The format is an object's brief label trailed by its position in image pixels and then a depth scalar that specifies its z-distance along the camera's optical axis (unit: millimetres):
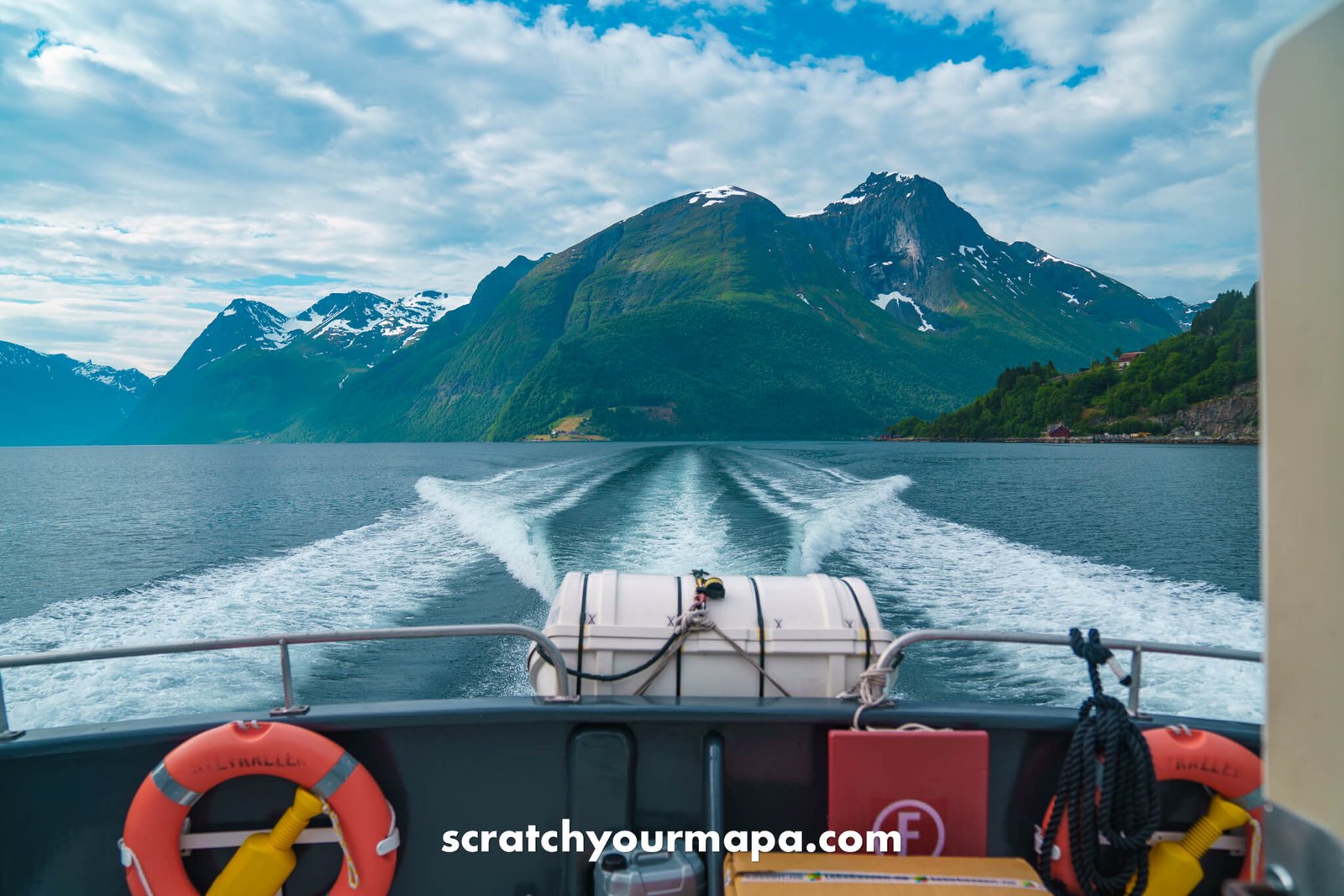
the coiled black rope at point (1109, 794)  2113
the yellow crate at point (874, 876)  2199
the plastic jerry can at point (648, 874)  2344
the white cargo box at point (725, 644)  2926
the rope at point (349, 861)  2654
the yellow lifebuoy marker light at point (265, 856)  2639
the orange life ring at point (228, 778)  2572
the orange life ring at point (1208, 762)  2629
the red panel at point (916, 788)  2625
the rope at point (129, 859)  2555
